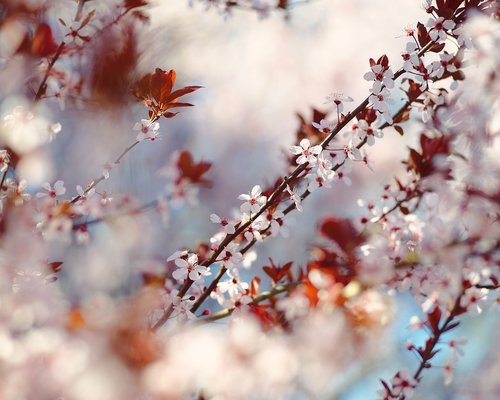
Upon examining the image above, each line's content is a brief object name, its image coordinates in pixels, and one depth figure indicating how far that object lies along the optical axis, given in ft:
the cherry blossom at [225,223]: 6.01
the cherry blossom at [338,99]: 6.02
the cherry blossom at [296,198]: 5.93
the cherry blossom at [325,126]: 6.04
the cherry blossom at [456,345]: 6.26
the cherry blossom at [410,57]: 5.96
